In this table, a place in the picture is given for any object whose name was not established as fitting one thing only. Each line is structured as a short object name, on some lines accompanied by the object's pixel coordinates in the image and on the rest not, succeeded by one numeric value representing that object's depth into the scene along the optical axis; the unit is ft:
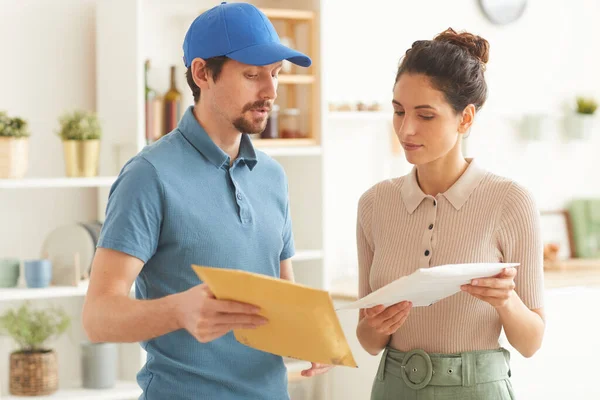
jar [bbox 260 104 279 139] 19.40
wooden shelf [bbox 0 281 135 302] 16.64
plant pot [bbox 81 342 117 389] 17.75
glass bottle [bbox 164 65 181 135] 18.47
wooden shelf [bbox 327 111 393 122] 20.08
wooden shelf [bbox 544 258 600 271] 22.50
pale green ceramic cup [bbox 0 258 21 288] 16.95
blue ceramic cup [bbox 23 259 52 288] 17.02
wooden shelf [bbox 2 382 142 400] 17.19
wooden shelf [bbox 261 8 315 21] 18.85
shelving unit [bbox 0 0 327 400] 17.55
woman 10.04
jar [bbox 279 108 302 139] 19.65
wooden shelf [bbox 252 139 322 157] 19.06
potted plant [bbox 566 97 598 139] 24.68
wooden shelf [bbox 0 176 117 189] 16.72
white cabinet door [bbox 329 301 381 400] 18.68
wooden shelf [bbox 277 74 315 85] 18.84
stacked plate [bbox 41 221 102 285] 17.40
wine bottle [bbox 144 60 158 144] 18.19
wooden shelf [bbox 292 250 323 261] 19.16
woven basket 17.14
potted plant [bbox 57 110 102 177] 17.35
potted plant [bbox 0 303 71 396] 17.15
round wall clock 23.50
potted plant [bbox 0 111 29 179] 16.70
